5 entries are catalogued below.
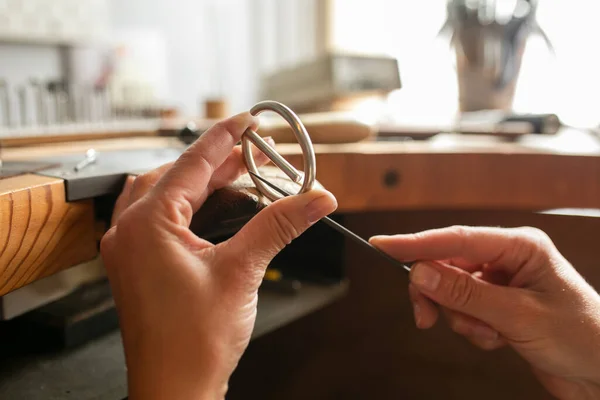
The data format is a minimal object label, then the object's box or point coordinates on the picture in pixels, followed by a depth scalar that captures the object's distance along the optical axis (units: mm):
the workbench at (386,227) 387
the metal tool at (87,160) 447
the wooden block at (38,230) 346
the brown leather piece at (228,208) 367
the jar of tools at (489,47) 1202
